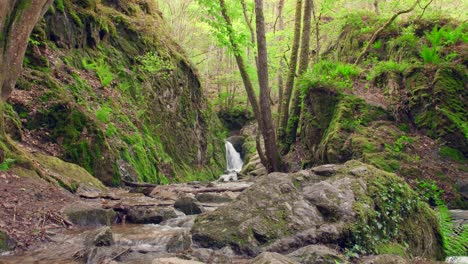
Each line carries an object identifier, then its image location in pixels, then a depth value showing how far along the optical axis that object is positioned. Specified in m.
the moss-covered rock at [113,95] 8.88
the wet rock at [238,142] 29.01
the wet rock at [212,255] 3.68
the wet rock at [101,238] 4.26
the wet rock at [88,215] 5.34
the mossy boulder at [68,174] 6.78
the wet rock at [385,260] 3.42
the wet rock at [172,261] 3.19
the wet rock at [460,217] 6.01
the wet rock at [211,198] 8.34
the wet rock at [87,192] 6.73
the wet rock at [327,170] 5.27
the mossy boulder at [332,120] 9.39
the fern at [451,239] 4.62
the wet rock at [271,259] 2.96
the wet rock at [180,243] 4.29
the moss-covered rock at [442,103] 8.45
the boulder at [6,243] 3.96
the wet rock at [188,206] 6.96
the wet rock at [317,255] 3.39
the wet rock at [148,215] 6.02
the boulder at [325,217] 4.04
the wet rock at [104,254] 3.74
